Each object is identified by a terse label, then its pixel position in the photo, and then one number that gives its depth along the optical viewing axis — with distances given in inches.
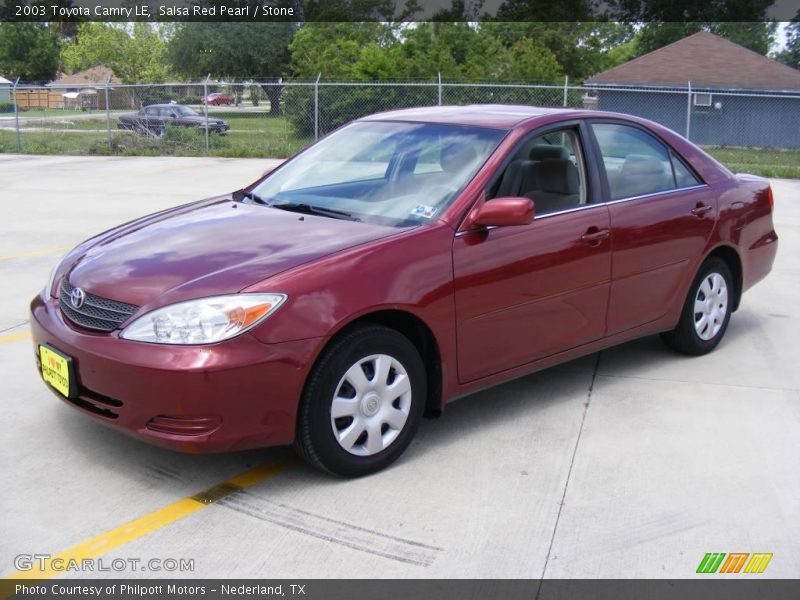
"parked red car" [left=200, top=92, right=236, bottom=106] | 1425.9
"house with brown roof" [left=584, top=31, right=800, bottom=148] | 1215.6
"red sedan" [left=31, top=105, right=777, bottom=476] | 147.5
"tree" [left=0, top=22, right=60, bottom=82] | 2726.4
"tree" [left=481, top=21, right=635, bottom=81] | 1747.0
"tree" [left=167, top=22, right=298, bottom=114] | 1894.7
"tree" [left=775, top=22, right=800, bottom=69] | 2071.9
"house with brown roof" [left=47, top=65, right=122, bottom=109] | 2143.8
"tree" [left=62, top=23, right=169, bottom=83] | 2306.8
